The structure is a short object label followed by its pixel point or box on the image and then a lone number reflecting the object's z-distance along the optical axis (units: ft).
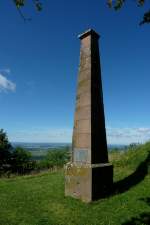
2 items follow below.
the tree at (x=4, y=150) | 106.06
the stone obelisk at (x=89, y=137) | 19.96
